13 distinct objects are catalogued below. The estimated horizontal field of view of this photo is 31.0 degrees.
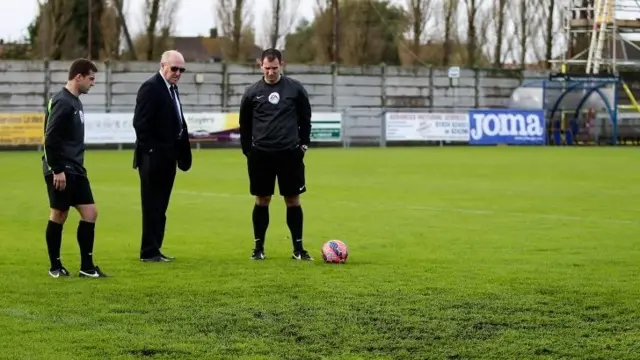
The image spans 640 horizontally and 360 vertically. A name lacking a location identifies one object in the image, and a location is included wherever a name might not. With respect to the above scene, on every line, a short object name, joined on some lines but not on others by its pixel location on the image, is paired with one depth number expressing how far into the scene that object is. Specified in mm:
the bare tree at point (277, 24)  62031
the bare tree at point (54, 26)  55438
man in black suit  11164
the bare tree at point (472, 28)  65500
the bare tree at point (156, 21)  57406
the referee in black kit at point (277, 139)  11227
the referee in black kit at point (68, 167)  9742
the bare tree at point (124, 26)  56156
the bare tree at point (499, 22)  66562
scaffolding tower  59000
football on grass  10859
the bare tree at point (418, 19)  64312
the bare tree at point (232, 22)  59938
